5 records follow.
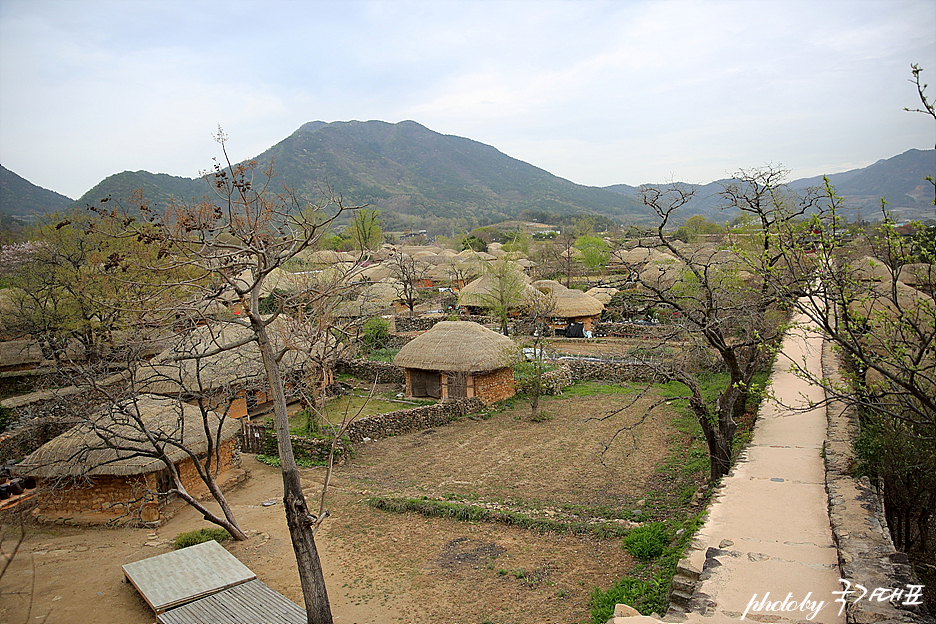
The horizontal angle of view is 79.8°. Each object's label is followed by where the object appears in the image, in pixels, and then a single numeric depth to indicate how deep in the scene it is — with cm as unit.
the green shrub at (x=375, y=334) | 2430
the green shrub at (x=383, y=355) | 2280
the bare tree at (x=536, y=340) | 1644
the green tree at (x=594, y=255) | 4409
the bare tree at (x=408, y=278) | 2930
